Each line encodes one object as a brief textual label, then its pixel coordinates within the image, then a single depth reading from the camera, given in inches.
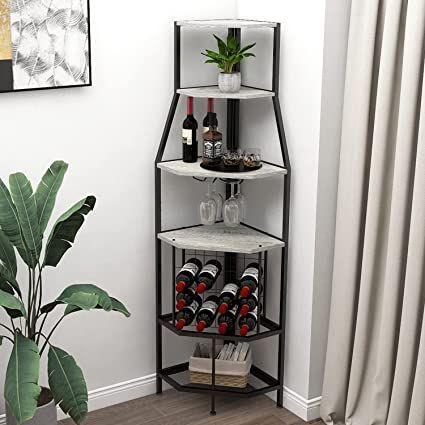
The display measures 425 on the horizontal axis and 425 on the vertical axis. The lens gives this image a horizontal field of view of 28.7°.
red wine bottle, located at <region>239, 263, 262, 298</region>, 132.3
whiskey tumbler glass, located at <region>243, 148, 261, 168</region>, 130.0
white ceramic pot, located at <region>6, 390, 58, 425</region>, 115.2
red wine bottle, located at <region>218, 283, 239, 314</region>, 133.5
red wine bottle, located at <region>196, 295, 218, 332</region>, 134.3
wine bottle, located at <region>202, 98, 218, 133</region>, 130.4
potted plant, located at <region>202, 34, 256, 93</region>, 128.5
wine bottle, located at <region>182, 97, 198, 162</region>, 131.3
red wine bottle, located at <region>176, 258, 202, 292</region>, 132.9
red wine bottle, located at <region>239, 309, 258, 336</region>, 133.9
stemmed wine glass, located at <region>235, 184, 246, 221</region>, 136.3
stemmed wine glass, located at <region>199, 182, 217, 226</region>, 136.1
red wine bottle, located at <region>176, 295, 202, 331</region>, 135.1
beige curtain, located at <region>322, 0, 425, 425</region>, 114.5
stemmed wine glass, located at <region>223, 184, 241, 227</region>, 135.7
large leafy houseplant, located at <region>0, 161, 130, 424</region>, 104.2
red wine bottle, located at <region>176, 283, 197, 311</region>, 134.3
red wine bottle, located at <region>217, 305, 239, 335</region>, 133.6
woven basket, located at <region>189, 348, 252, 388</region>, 138.4
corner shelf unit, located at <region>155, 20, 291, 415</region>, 128.4
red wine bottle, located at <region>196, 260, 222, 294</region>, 133.2
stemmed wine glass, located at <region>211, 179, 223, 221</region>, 138.9
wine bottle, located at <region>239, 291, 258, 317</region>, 132.7
